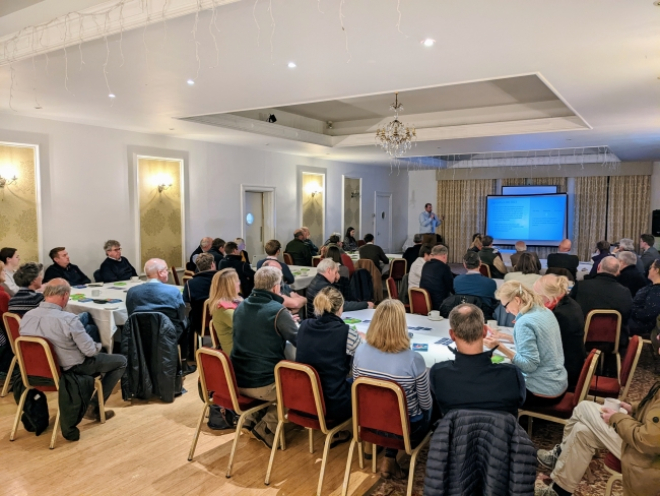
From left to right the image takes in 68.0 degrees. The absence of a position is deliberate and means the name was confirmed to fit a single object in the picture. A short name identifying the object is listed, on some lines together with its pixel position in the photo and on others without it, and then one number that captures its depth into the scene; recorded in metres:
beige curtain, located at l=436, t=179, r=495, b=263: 14.73
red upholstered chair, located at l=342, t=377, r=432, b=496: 2.64
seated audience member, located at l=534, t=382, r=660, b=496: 2.25
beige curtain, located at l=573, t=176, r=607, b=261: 12.91
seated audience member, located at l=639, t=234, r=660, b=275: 7.39
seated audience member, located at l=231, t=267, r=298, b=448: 3.41
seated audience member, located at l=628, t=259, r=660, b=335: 4.87
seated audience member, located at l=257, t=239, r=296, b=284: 6.22
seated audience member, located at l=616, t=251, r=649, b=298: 5.66
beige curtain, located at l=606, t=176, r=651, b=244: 12.32
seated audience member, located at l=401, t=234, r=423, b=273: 9.07
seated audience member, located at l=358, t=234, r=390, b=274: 8.49
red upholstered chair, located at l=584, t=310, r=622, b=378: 4.56
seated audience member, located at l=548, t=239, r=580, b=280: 7.36
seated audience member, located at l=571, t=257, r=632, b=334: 4.69
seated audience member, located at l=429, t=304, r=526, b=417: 2.32
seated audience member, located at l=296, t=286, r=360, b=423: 3.05
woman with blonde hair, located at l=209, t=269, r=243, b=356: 3.82
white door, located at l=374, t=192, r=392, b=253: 14.65
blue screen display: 13.45
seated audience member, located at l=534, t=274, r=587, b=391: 3.36
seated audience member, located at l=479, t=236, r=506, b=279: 7.67
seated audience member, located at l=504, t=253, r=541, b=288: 5.11
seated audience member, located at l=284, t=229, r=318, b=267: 9.39
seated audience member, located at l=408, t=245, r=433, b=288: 6.39
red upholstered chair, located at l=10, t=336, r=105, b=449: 3.58
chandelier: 7.60
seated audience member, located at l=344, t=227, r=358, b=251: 11.34
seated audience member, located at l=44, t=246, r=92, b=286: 6.36
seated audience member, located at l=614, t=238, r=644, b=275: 7.25
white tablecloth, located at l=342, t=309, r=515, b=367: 3.39
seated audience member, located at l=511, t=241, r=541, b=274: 5.34
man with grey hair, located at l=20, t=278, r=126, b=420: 3.65
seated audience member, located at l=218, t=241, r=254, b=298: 6.07
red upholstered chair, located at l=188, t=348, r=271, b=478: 3.22
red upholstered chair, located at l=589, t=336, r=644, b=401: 3.45
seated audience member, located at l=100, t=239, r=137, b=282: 6.76
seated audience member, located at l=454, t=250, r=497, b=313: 4.82
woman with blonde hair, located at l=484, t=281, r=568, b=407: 3.04
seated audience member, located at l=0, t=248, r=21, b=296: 5.37
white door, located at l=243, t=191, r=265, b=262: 10.43
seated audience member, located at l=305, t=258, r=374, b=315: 4.68
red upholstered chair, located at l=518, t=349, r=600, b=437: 3.04
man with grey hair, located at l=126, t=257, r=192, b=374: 4.45
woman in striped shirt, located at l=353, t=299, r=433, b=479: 2.79
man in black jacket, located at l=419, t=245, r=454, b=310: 5.49
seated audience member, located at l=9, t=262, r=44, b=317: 4.38
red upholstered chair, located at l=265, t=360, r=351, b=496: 2.94
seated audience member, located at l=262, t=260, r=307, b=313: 4.75
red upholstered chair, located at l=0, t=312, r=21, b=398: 4.14
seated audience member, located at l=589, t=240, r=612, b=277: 7.32
